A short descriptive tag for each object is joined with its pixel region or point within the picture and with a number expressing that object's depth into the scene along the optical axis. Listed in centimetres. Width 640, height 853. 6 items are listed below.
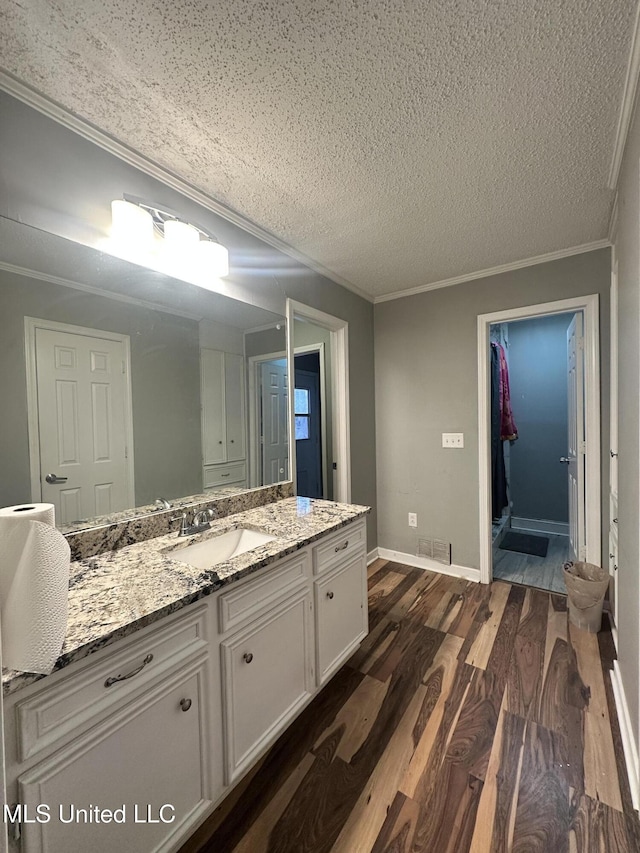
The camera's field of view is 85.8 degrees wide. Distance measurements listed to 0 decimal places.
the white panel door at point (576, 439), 244
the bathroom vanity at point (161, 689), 75
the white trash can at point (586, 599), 204
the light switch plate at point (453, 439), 279
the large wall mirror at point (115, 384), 118
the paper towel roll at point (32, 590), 71
